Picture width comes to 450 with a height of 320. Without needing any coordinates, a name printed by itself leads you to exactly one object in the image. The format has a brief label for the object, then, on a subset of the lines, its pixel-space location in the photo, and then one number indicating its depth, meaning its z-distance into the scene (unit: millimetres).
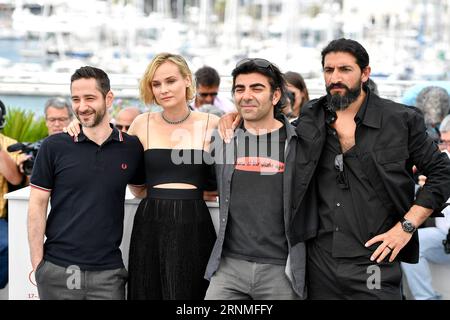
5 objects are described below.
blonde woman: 4270
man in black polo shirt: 4211
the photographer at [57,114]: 7207
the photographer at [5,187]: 5773
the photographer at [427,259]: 5516
